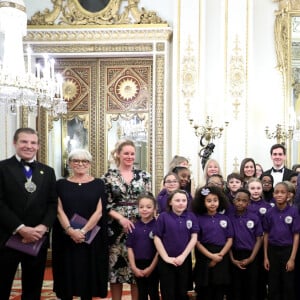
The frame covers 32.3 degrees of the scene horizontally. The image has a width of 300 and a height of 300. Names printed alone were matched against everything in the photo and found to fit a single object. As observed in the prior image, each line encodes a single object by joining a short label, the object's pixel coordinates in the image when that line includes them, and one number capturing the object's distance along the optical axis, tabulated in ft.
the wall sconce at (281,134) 25.27
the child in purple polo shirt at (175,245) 13.98
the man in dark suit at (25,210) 12.84
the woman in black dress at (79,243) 13.88
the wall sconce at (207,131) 24.09
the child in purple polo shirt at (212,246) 14.47
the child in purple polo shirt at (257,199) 15.78
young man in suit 18.94
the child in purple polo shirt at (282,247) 14.73
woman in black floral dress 14.60
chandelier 18.93
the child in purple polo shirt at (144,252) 14.28
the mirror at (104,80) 26.53
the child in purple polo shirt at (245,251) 15.07
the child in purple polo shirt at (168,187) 15.89
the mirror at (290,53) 25.67
